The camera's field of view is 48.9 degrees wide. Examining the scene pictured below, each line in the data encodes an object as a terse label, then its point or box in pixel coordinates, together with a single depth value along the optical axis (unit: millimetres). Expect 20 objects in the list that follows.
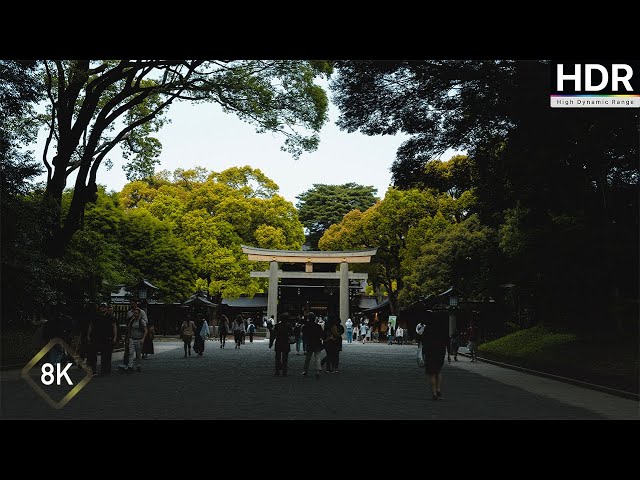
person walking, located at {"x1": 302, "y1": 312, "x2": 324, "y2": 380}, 16578
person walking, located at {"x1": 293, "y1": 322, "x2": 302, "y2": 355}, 27491
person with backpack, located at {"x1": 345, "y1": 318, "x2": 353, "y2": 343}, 42903
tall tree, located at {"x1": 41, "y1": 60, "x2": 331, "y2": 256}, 20906
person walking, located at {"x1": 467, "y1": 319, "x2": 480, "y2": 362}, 23656
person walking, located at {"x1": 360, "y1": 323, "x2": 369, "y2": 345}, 44969
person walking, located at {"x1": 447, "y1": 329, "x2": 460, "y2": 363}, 24906
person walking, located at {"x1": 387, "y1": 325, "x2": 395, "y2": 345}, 41906
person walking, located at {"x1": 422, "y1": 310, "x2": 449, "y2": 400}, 12297
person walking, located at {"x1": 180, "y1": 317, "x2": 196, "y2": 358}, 23656
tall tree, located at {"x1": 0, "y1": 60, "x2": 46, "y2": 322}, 17719
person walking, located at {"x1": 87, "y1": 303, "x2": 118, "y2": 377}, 15617
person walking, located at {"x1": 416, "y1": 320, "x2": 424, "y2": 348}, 20097
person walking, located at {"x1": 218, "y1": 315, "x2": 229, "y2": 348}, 30047
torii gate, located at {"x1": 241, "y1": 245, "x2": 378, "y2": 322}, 50372
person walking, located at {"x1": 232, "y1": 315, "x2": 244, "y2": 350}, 31250
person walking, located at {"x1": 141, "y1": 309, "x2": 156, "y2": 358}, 21403
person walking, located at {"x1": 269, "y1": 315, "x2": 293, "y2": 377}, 16656
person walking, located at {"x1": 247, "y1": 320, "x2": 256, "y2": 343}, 39844
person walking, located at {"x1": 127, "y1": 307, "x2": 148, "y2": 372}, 16500
